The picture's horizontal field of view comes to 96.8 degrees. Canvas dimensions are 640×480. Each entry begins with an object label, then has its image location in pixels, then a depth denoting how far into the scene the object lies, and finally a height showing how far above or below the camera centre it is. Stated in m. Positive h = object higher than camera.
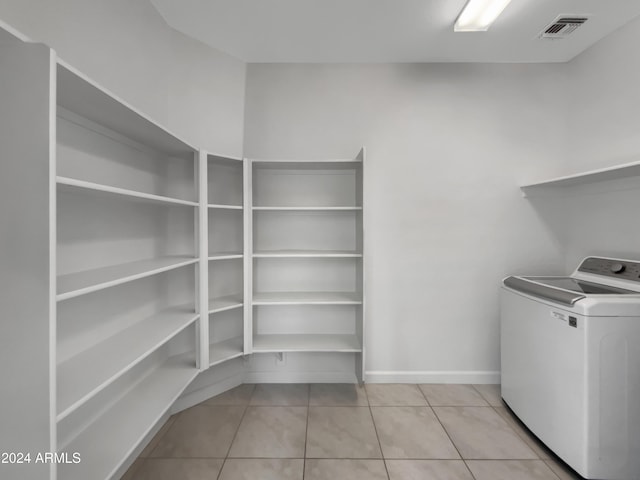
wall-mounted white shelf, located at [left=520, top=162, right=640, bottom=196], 1.61 +0.42
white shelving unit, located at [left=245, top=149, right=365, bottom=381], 2.44 -0.08
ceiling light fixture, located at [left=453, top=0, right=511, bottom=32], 1.77 +1.48
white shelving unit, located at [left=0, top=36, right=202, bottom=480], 0.84 -0.13
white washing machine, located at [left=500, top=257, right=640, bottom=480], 1.48 -0.73
